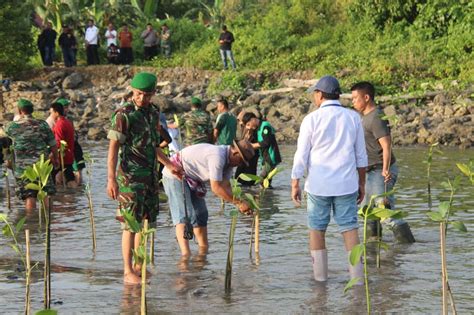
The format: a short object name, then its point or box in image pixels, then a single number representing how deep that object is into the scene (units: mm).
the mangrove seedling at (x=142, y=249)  7461
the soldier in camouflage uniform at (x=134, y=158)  9531
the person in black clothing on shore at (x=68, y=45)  37062
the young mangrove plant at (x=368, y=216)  7277
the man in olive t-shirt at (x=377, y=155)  11242
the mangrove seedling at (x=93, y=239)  11722
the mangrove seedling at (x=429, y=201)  14884
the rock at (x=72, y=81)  36062
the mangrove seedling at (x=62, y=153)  15358
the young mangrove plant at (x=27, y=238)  7512
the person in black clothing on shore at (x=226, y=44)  35625
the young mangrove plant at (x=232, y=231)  9172
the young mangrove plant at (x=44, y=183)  8188
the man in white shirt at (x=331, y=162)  9289
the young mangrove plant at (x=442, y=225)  7324
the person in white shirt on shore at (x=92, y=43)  37188
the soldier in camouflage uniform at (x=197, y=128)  15547
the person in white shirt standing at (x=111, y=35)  37906
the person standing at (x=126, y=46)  37875
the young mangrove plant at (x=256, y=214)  9311
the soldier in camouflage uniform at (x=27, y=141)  14156
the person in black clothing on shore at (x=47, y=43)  37500
